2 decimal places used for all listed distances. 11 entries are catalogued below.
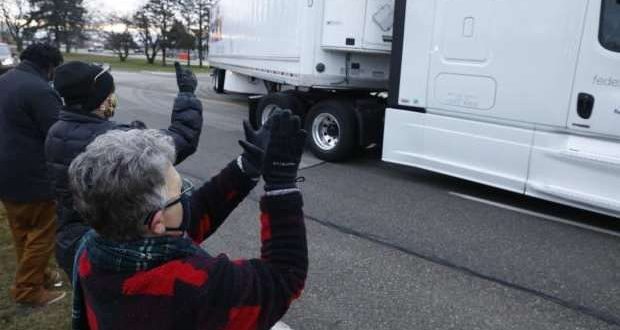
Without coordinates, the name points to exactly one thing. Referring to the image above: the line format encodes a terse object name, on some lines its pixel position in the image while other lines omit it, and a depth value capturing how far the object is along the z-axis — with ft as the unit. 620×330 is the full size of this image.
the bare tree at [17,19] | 166.40
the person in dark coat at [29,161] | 10.50
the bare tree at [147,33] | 148.15
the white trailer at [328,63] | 25.36
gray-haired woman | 4.50
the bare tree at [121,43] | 157.48
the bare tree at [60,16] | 174.50
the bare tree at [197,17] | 142.51
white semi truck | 17.28
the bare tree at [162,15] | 144.36
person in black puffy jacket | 7.29
